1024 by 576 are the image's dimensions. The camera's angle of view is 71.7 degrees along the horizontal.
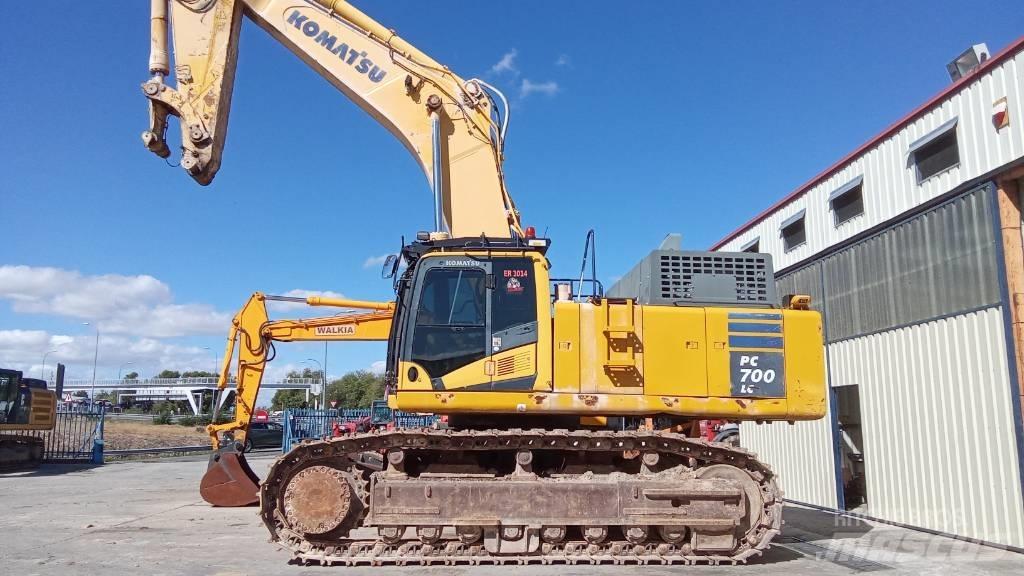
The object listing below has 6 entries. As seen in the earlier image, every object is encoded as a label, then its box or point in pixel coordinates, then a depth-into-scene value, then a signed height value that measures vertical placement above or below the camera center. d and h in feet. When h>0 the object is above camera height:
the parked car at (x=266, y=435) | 117.39 -4.97
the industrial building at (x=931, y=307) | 29.66 +4.78
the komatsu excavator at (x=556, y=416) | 25.40 -0.41
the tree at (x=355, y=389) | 236.22 +5.84
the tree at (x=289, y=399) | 280.88 +2.69
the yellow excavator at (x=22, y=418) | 73.20 -1.27
